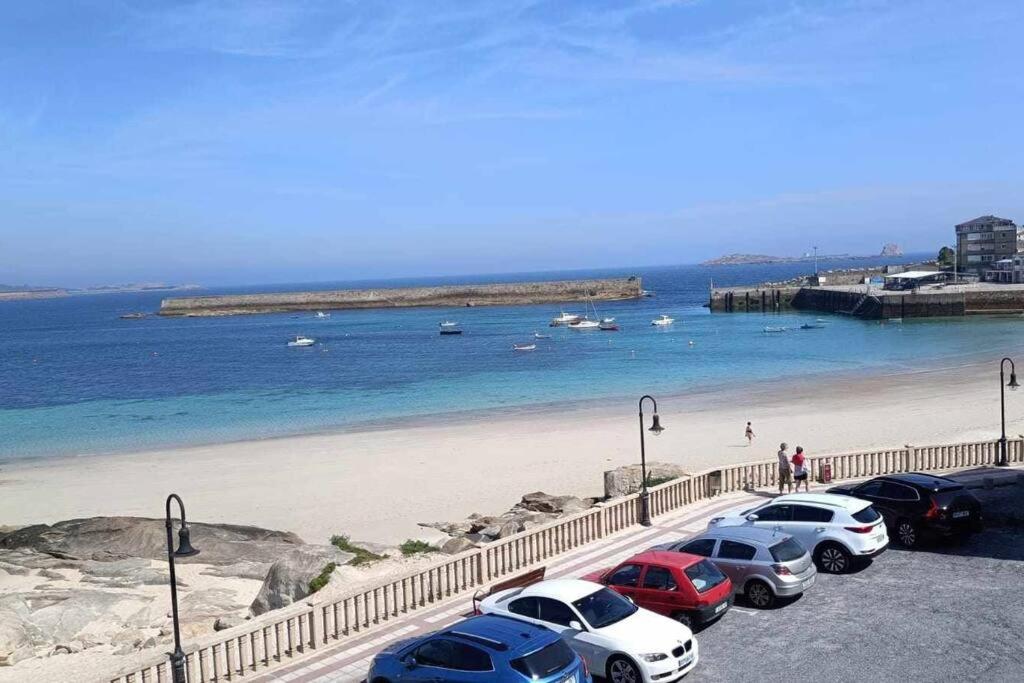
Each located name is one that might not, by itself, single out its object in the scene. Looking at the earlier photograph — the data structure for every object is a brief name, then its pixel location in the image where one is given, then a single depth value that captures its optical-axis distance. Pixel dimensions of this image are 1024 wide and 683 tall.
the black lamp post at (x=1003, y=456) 22.00
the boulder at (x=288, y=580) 14.66
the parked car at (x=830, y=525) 14.40
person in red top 20.17
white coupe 10.56
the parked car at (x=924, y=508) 15.50
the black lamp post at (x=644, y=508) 18.03
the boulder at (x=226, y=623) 14.28
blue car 9.21
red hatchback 12.13
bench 13.04
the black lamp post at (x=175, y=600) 10.56
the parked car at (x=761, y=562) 13.02
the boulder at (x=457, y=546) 17.34
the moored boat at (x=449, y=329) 104.12
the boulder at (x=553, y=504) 21.11
